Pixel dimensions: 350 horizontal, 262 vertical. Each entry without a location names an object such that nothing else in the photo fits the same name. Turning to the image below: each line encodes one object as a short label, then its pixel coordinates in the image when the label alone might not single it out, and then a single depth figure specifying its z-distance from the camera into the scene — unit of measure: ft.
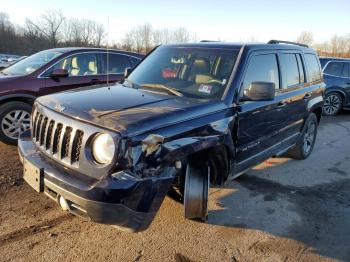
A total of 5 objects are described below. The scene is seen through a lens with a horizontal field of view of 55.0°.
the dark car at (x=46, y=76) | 19.10
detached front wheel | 10.58
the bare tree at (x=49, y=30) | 170.00
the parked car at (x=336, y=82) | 36.81
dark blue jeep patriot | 8.54
